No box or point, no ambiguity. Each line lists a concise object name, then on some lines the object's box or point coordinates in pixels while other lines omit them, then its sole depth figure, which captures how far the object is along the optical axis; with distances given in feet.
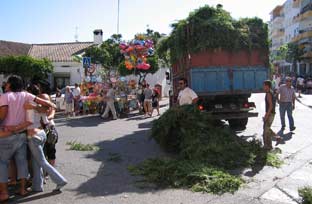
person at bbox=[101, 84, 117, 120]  39.95
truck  25.29
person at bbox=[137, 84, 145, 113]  44.62
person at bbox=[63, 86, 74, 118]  43.20
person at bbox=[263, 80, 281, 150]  20.94
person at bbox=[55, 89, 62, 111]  48.72
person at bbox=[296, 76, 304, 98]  76.51
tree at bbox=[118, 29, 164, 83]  69.67
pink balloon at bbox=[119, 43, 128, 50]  49.44
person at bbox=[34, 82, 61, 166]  14.38
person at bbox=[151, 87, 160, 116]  42.83
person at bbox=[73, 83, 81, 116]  45.57
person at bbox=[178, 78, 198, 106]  21.95
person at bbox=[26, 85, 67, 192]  12.85
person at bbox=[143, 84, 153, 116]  41.17
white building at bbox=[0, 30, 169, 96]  99.53
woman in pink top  12.53
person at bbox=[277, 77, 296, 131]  28.18
